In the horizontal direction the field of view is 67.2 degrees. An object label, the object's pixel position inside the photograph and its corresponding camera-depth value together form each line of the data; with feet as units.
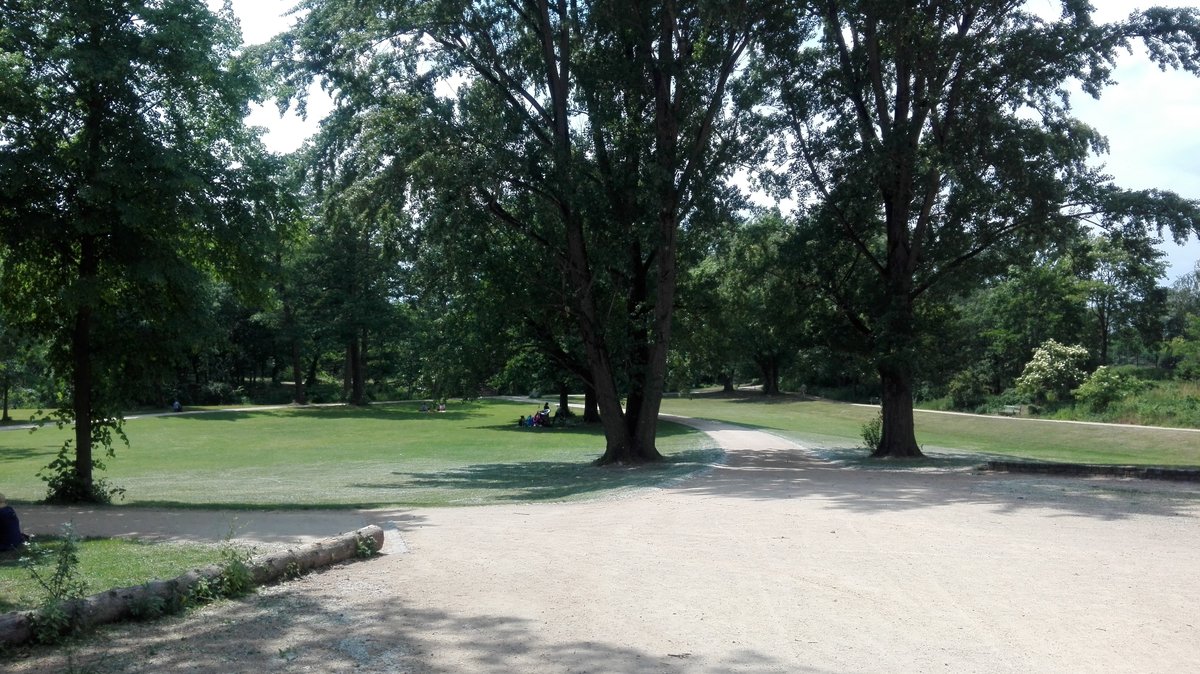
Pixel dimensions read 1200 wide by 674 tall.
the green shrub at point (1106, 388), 146.61
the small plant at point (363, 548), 30.89
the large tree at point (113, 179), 43.86
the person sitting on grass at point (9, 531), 30.25
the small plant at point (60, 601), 19.39
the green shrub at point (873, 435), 86.84
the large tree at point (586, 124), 69.97
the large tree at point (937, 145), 69.46
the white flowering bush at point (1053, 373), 164.76
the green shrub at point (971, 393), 184.55
